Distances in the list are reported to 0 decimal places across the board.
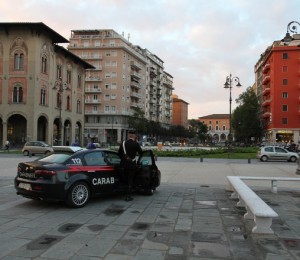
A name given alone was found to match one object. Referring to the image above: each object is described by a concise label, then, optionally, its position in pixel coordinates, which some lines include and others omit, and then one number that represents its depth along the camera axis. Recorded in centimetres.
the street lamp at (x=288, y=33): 1324
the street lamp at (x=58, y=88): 4253
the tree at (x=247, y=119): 7147
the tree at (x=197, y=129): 9348
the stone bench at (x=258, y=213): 492
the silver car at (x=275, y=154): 2565
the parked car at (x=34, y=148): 2949
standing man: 763
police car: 653
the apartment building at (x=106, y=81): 7220
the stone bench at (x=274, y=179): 918
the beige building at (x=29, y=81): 4011
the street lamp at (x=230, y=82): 2945
